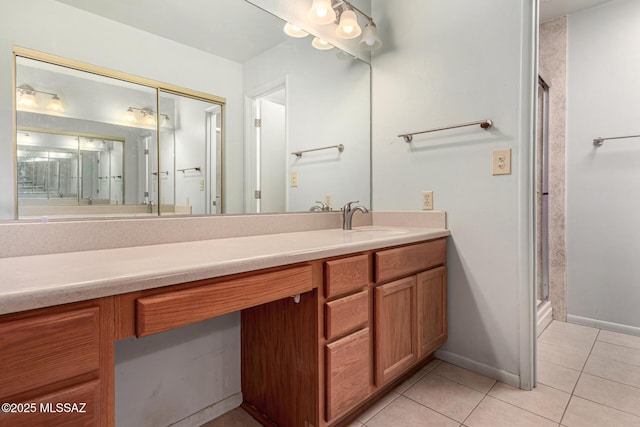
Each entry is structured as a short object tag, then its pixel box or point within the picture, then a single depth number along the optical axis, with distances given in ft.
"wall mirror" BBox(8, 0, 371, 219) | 3.52
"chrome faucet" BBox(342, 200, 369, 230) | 6.40
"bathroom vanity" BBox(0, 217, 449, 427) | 2.00
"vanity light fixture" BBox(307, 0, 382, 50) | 5.81
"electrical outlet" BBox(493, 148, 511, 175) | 5.25
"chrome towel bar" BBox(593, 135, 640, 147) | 7.45
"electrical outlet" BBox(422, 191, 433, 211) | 6.19
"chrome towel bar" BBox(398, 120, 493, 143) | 5.38
